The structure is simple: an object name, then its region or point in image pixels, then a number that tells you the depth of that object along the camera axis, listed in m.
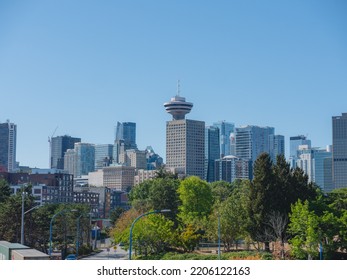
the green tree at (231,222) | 74.94
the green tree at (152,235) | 71.94
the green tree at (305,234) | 58.53
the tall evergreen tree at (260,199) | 69.75
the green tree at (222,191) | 129.30
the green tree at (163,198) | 98.25
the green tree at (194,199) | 93.19
